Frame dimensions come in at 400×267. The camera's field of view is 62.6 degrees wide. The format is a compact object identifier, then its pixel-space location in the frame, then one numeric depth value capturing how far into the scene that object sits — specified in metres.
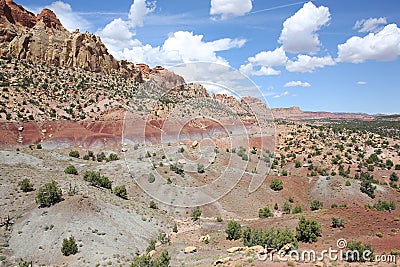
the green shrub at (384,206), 37.62
